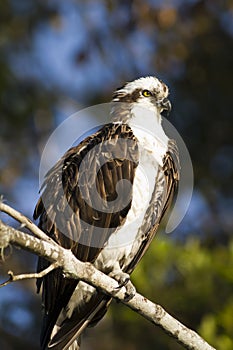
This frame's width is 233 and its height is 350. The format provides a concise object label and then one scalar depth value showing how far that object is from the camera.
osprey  10.85
